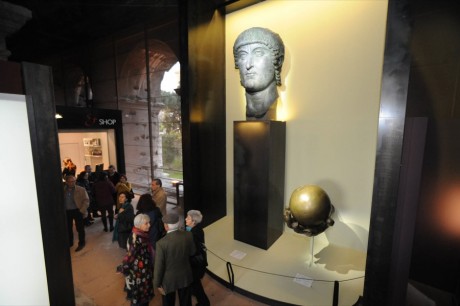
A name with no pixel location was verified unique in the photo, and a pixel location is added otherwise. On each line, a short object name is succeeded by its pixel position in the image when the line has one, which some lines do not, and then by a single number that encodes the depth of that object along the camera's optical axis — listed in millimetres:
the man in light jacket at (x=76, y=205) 4215
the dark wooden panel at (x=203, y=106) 4227
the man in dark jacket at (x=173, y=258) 2254
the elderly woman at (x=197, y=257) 2490
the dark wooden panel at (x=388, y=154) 1445
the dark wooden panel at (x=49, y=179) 1322
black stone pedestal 3760
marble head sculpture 3557
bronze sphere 2979
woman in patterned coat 2404
